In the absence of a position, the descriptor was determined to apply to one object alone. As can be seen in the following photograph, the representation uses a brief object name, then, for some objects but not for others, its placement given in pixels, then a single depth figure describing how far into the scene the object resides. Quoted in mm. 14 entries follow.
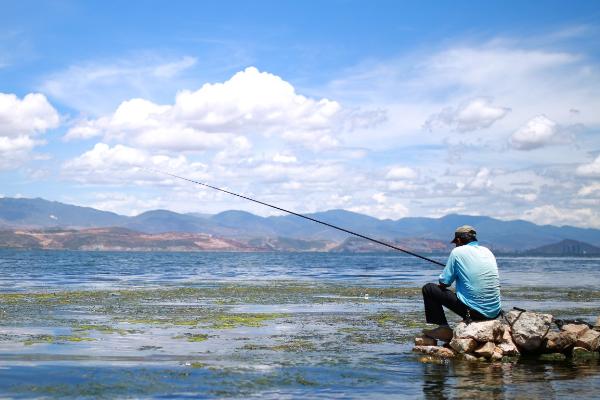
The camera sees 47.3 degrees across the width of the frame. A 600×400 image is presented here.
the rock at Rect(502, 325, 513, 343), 14727
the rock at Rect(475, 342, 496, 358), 14078
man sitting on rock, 14836
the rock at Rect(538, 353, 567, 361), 14585
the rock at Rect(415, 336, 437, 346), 15281
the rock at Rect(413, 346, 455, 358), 14414
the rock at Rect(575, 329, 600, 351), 15000
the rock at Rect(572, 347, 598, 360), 14810
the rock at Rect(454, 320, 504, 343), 14289
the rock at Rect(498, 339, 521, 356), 14422
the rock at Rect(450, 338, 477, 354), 14172
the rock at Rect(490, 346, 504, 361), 14102
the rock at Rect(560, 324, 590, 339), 14930
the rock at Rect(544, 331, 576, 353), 14672
